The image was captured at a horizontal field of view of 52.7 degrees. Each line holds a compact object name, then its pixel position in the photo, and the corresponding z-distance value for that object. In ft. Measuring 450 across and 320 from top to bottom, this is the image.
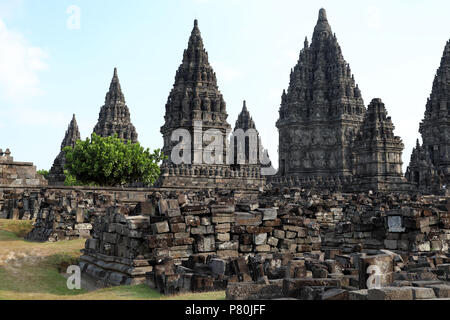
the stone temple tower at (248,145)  164.86
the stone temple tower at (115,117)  208.54
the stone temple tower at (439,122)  172.14
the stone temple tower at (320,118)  185.37
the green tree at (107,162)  121.49
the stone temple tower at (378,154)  129.90
